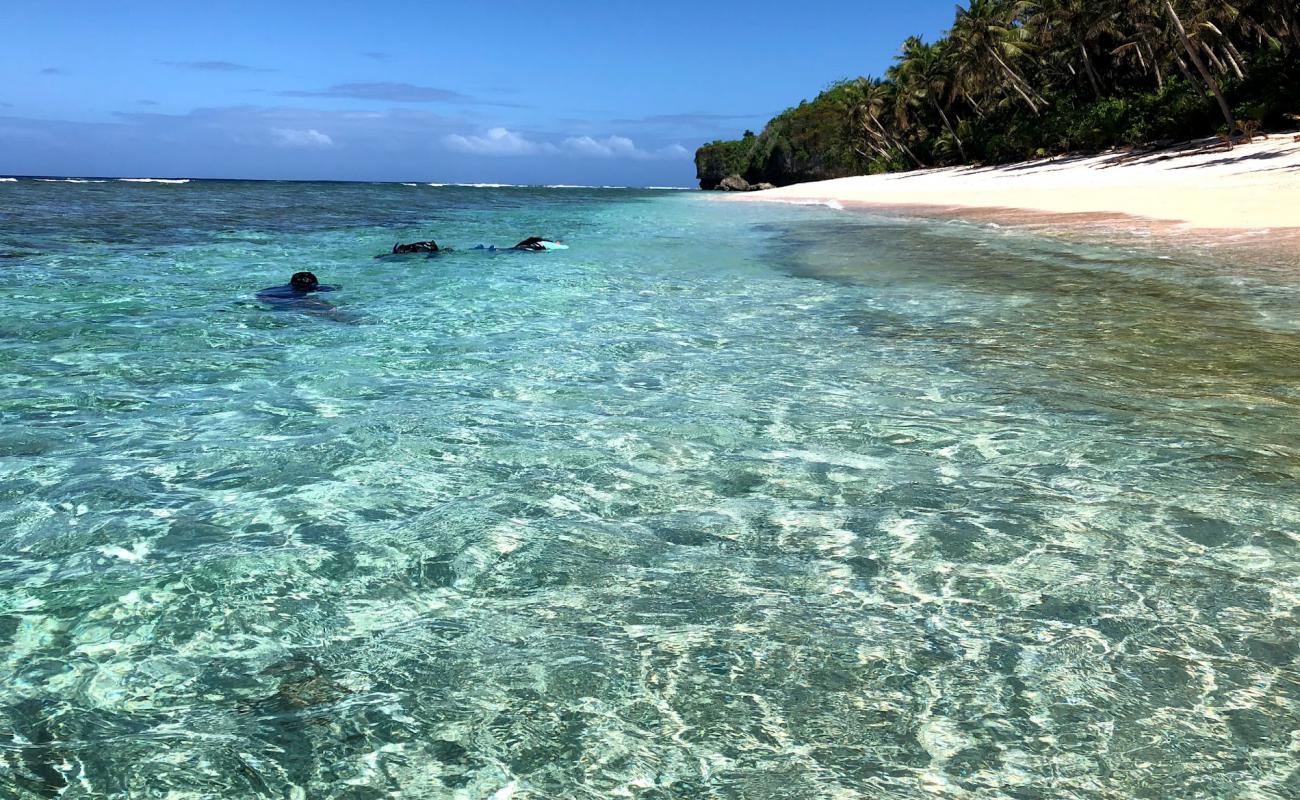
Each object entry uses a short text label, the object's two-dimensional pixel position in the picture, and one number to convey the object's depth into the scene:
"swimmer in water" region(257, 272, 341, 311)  12.32
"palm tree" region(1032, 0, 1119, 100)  47.84
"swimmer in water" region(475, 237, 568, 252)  21.83
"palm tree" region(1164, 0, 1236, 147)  36.25
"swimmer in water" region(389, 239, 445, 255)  20.05
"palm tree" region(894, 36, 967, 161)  69.62
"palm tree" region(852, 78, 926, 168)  83.88
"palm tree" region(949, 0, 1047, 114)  58.88
